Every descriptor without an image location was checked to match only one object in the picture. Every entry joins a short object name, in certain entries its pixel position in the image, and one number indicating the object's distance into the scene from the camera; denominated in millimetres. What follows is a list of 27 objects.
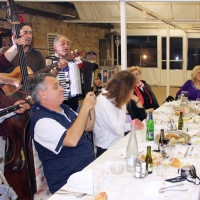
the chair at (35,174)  1949
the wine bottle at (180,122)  2660
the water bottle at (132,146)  1770
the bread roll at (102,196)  1242
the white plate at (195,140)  2138
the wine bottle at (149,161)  1608
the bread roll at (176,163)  1681
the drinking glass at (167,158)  1628
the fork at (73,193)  1366
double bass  2207
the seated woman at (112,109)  2410
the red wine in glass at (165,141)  2002
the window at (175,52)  11727
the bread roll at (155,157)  1687
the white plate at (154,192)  1323
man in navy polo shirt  1826
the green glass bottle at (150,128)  2232
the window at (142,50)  11969
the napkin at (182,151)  1861
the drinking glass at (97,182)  1348
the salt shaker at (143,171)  1550
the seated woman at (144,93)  4141
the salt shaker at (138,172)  1551
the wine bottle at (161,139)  2004
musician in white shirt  3273
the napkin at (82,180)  1430
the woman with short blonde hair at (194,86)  4410
